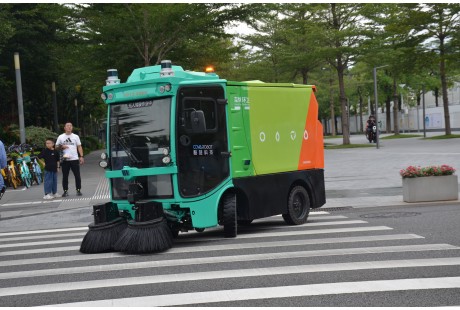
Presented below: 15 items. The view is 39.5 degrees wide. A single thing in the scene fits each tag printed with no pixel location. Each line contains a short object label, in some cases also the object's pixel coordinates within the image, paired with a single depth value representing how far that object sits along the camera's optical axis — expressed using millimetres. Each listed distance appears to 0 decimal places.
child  16888
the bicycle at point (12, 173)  21234
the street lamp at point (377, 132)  36869
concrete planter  14109
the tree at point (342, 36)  41031
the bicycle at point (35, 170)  22438
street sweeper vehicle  9133
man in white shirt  17000
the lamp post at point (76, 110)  48300
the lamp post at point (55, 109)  33250
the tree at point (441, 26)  42656
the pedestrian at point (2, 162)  11867
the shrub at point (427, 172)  13969
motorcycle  46156
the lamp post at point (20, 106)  22844
